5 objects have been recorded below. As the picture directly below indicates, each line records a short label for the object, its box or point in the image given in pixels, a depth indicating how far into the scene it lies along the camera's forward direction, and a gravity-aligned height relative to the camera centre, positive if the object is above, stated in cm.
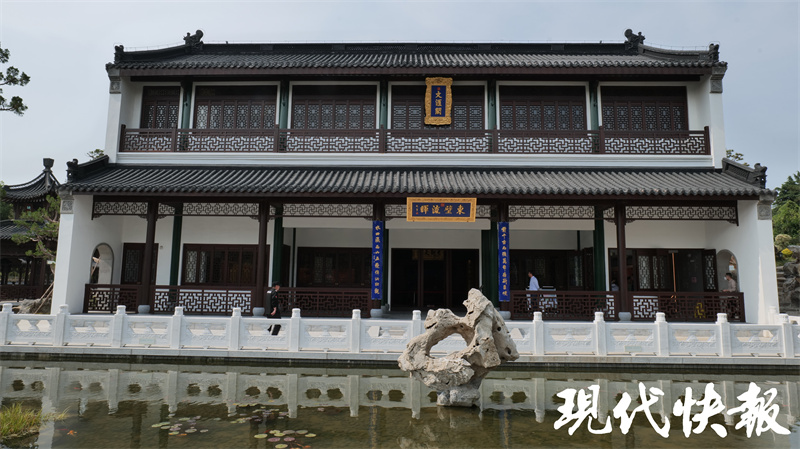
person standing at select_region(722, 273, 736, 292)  1078 +22
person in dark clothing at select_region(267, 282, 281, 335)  927 -38
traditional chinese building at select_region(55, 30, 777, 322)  1052 +233
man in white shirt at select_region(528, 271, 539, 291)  1124 +11
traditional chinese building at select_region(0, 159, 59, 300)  1897 +138
